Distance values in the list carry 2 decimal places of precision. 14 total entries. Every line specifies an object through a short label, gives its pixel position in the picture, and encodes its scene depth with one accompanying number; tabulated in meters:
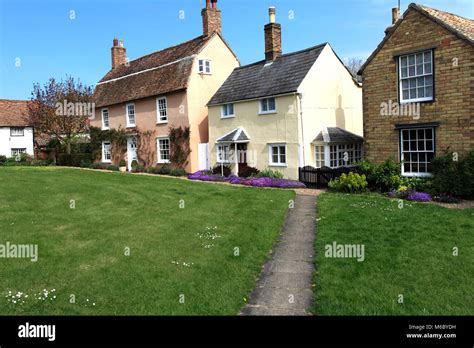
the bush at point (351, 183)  17.81
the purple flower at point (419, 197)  15.49
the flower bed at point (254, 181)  20.98
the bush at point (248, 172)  24.53
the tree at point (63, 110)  38.91
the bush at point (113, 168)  33.75
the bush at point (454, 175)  15.39
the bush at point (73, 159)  37.53
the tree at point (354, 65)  70.96
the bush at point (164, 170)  29.19
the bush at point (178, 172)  28.19
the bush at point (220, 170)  25.83
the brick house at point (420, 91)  16.06
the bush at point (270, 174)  23.07
